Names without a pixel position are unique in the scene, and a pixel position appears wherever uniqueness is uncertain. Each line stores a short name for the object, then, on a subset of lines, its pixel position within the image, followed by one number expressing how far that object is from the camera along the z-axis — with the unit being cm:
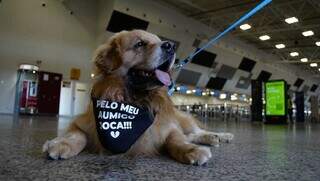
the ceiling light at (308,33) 1836
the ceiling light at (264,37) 2001
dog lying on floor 177
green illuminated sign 1212
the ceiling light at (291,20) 1622
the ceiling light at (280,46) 2242
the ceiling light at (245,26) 1789
